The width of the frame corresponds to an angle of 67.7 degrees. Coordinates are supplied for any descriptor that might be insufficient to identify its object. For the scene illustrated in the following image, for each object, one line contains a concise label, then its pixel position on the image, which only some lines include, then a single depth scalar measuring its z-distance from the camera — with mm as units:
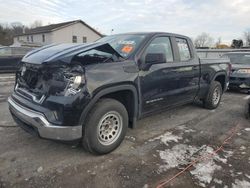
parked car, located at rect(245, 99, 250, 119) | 4355
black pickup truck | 2366
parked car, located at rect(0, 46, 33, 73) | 9853
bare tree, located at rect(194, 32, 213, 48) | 56080
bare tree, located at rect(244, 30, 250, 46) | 40463
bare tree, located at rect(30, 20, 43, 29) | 66483
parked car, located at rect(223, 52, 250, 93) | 6779
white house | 28410
